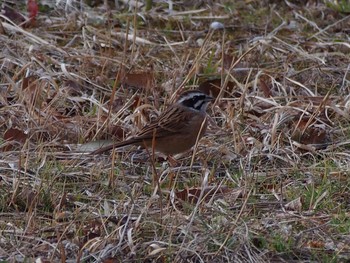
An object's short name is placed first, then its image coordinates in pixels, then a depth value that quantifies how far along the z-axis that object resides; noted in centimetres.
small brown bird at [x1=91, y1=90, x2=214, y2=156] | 1341
